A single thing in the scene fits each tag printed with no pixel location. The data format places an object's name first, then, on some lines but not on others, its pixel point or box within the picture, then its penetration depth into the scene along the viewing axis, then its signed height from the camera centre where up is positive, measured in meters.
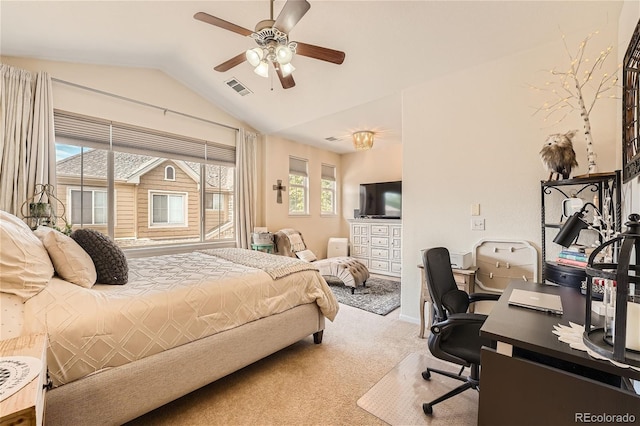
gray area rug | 3.61 -1.25
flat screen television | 5.52 +0.23
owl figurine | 2.08 +0.43
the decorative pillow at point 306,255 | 4.88 -0.80
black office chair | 1.55 -0.67
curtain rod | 3.16 +1.46
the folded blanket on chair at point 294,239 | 4.90 -0.51
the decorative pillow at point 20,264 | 1.26 -0.26
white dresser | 5.28 -0.66
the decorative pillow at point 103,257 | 1.80 -0.31
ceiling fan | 1.88 +1.32
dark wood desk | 0.87 -0.61
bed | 1.28 -0.69
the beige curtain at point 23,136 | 2.71 +0.78
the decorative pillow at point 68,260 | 1.61 -0.29
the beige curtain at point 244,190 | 4.72 +0.37
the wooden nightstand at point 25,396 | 0.72 -0.53
